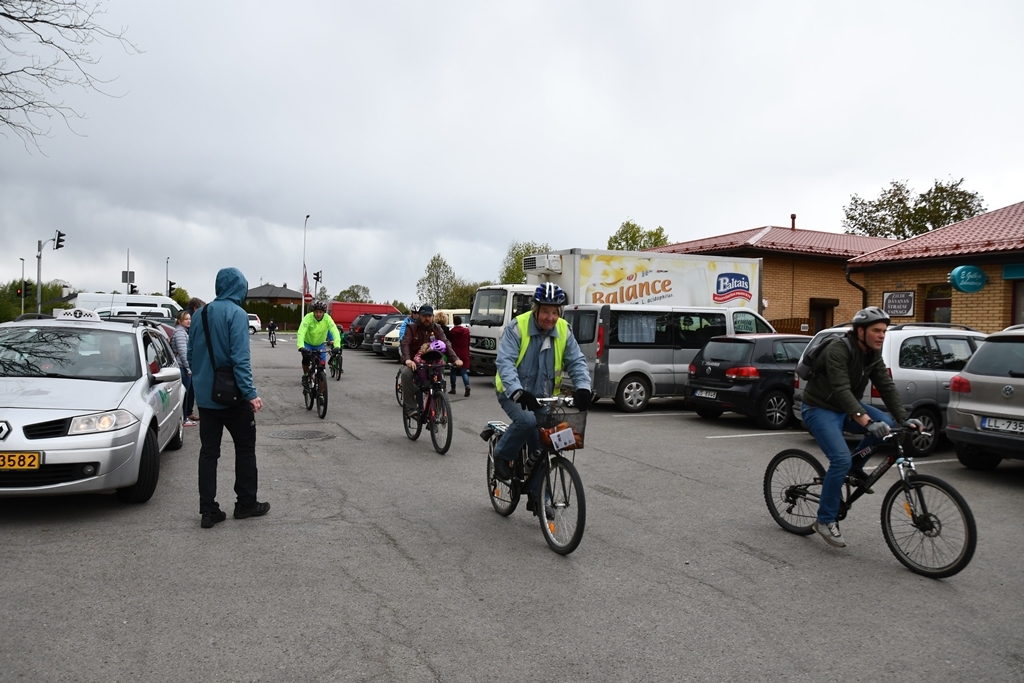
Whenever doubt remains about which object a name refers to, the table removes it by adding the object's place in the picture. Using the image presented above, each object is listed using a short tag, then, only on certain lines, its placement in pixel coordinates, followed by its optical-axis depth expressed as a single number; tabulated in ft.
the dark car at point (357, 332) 121.39
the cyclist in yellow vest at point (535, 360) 18.03
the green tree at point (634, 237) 184.24
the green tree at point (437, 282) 229.25
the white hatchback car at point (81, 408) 18.48
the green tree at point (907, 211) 139.85
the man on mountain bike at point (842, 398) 17.60
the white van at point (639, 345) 46.85
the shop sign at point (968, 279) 59.72
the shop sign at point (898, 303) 66.90
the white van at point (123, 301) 81.30
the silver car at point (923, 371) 33.50
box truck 57.06
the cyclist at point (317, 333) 43.50
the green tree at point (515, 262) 206.40
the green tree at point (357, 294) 378.94
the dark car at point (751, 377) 40.19
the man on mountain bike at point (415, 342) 33.73
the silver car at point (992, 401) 25.93
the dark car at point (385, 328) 102.63
